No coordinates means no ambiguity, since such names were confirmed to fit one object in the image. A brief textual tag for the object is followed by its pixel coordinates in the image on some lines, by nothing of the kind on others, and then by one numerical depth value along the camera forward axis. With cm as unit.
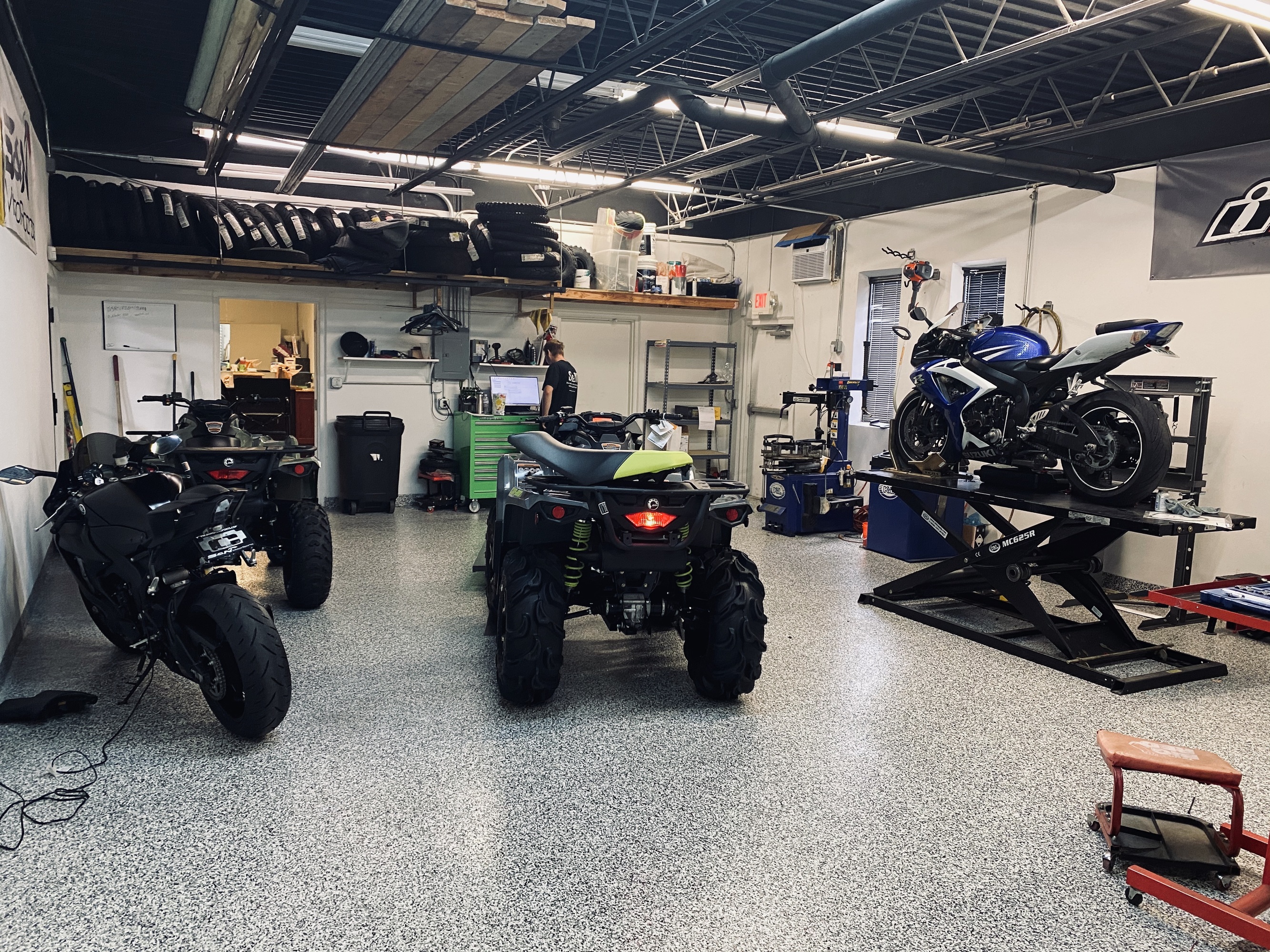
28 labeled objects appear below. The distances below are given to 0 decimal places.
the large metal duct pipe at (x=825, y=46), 362
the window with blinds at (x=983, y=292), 754
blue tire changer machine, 806
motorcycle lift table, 438
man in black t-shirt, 872
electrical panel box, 910
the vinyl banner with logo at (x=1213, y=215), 549
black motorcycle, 307
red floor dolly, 252
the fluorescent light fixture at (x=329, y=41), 557
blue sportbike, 464
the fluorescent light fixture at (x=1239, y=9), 367
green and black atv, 350
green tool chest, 850
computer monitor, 914
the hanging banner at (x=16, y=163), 425
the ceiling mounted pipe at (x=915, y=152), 545
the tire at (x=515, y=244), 849
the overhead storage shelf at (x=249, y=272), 746
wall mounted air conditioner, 915
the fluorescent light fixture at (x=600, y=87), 599
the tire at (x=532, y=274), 862
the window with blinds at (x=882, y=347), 873
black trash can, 835
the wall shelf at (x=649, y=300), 955
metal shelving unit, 1044
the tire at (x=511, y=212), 854
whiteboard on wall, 796
